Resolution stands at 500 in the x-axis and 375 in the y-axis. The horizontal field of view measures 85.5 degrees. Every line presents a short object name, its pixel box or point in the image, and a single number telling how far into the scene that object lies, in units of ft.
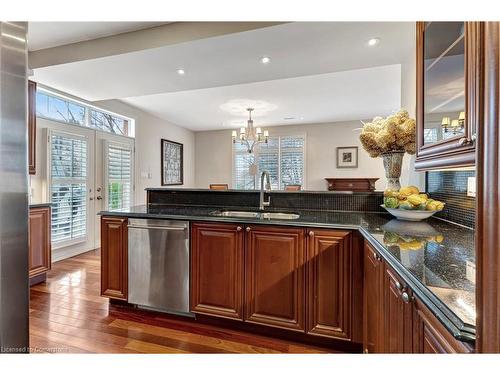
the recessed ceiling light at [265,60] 8.86
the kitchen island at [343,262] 2.90
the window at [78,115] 12.08
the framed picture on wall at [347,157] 21.15
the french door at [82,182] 12.46
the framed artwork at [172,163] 20.75
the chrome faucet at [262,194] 8.16
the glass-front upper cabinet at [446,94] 2.71
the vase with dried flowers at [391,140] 6.32
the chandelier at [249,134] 17.21
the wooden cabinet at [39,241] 9.40
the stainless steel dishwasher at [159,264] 6.89
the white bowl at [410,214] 5.75
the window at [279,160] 22.61
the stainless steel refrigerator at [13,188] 1.48
